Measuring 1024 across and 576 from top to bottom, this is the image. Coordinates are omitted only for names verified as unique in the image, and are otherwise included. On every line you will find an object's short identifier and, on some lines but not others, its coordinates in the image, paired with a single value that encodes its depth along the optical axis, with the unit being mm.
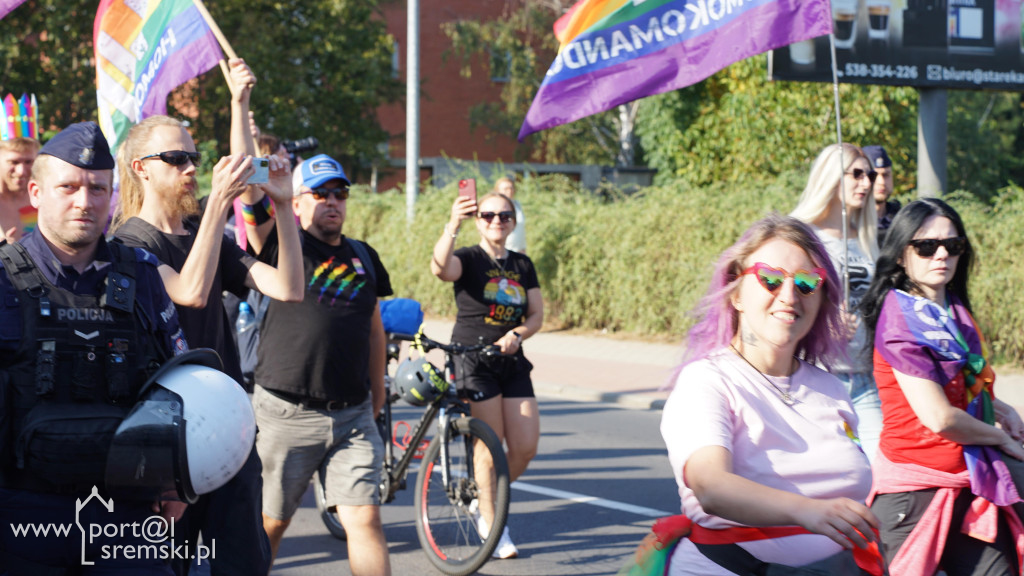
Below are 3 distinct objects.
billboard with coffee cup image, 13203
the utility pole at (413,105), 17859
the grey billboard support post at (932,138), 13648
